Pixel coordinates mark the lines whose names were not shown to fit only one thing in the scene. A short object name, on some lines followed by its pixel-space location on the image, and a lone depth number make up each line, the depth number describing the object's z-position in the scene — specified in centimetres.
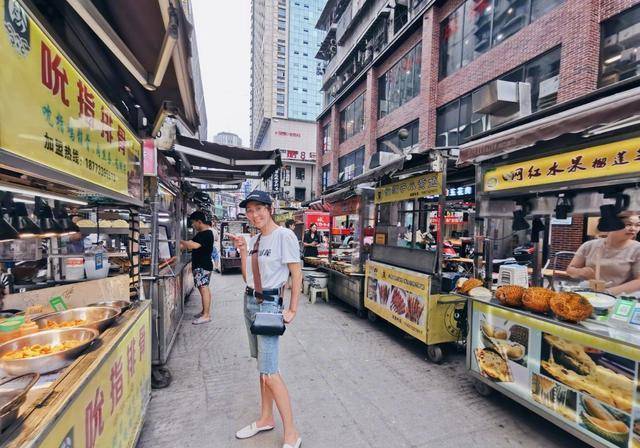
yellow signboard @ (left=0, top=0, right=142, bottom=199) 112
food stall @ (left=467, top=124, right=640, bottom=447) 237
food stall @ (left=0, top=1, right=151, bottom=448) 120
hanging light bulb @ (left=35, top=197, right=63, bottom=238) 334
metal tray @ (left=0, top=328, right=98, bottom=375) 162
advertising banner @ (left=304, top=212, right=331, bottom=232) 1323
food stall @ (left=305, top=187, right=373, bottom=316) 670
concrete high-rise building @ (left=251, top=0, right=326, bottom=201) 6644
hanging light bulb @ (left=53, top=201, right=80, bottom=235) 364
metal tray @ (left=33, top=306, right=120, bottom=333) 231
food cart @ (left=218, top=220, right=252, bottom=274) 1148
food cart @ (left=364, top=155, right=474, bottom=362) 439
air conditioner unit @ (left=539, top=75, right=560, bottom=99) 888
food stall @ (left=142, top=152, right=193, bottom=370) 371
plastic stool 770
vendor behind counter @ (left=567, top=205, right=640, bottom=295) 341
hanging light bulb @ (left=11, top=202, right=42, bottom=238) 298
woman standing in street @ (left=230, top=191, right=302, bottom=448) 253
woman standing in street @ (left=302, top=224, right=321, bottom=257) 1041
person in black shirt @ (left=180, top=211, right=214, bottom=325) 582
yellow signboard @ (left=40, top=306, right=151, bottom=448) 141
